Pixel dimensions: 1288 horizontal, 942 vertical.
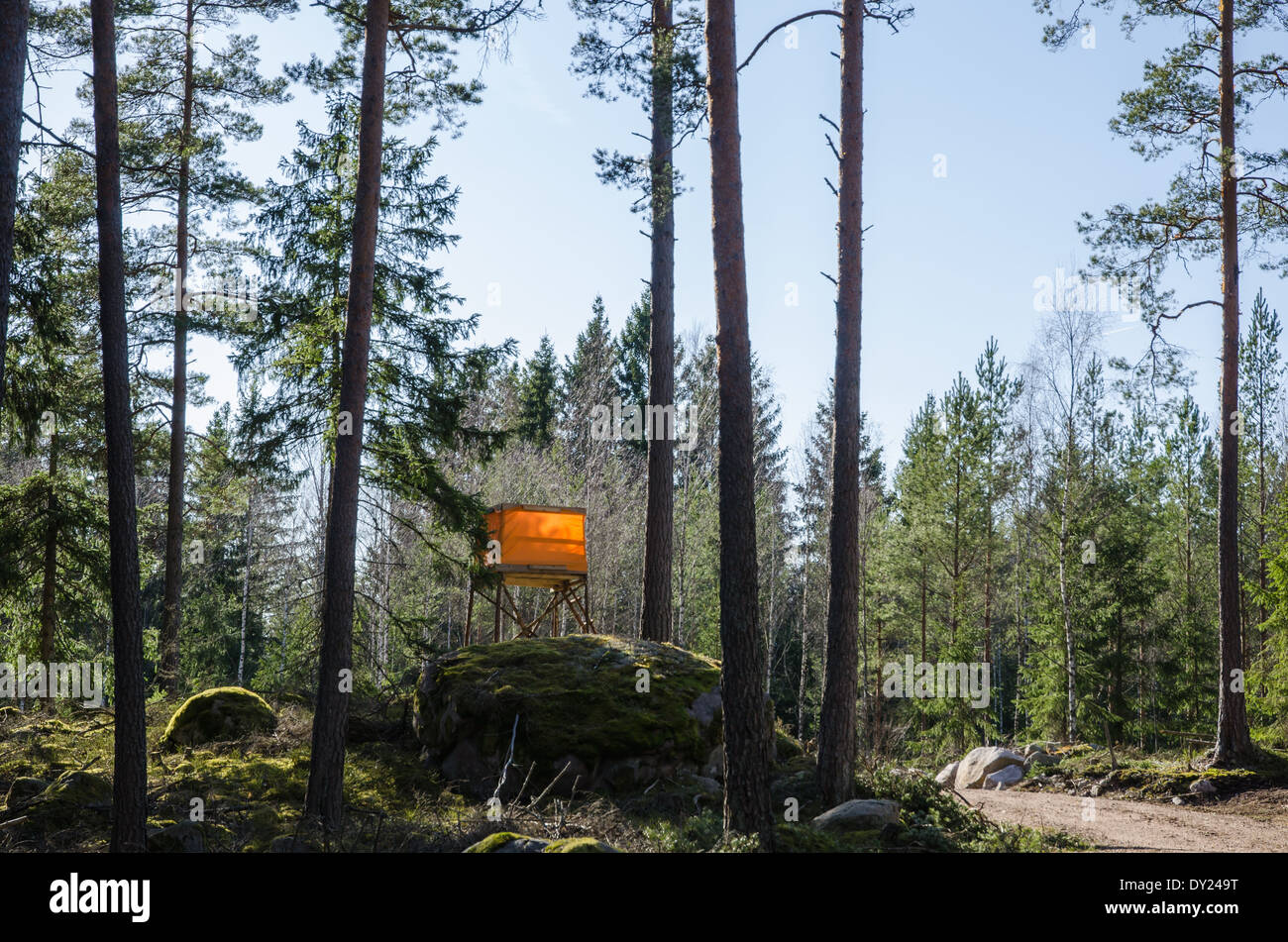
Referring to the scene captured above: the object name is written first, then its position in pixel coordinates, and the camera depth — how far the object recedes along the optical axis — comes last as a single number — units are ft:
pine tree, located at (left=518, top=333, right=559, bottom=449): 132.05
